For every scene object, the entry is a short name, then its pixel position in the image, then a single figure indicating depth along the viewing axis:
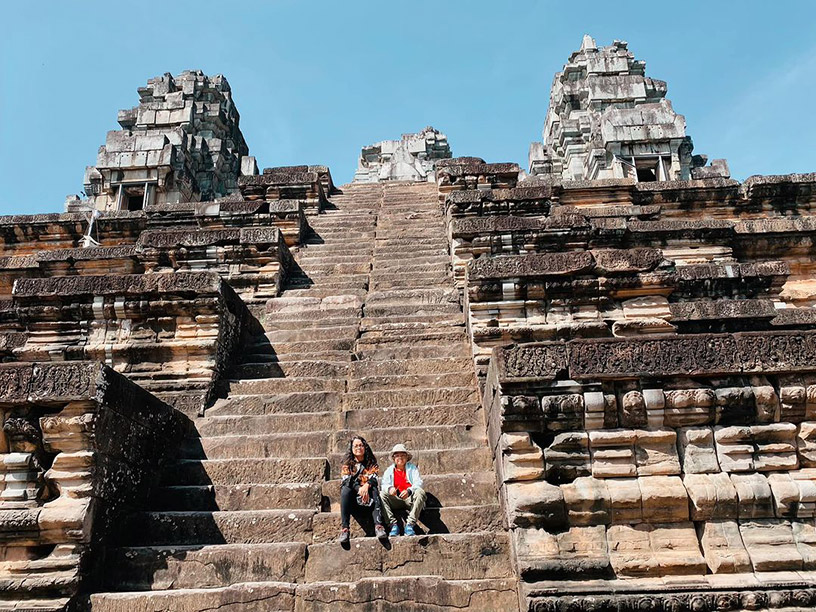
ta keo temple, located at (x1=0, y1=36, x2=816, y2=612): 3.94
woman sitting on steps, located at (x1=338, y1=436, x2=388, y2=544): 4.55
